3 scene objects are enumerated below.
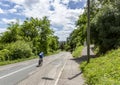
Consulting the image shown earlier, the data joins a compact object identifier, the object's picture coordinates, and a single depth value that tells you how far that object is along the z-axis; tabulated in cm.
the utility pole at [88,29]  791
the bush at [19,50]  1690
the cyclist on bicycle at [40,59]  1046
